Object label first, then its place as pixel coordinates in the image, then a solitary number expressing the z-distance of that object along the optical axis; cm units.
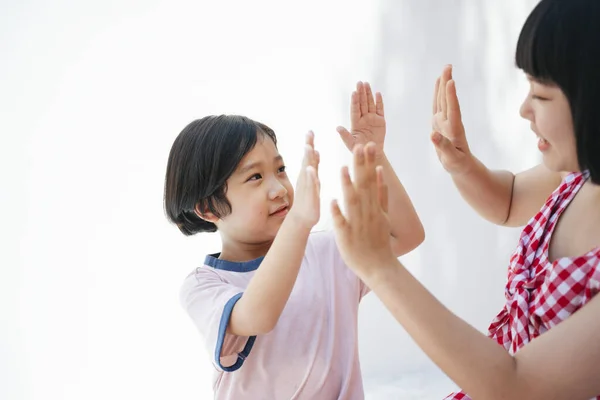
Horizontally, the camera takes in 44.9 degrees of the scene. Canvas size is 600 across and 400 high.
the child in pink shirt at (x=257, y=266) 118
